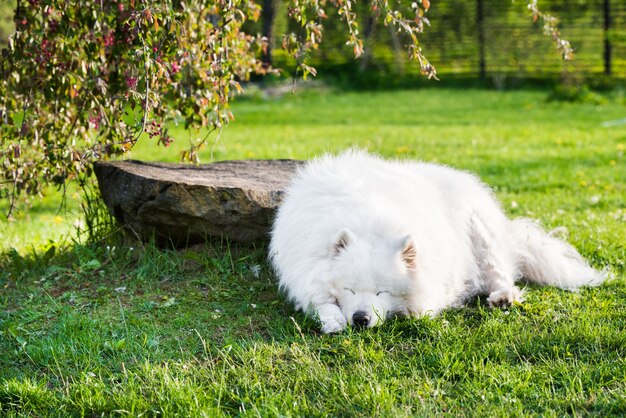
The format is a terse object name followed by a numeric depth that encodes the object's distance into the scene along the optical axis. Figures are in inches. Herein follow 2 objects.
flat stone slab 204.2
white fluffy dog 160.2
